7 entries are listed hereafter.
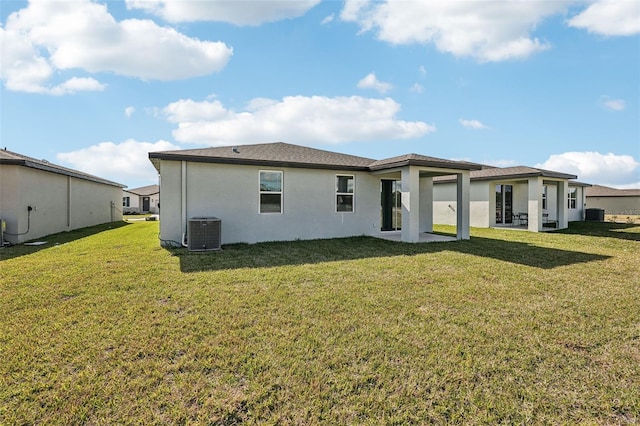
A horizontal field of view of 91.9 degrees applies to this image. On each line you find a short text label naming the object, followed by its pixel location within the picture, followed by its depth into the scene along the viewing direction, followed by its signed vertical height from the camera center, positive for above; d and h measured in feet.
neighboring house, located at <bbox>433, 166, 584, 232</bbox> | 49.16 +2.26
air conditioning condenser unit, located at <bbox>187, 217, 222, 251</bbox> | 27.43 -2.24
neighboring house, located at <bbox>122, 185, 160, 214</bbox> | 126.31 +3.54
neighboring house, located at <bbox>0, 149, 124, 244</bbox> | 31.99 +1.24
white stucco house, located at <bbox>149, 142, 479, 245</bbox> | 29.94 +1.97
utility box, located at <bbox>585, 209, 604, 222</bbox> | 72.69 -1.08
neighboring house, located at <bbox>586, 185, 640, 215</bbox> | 104.88 +3.62
